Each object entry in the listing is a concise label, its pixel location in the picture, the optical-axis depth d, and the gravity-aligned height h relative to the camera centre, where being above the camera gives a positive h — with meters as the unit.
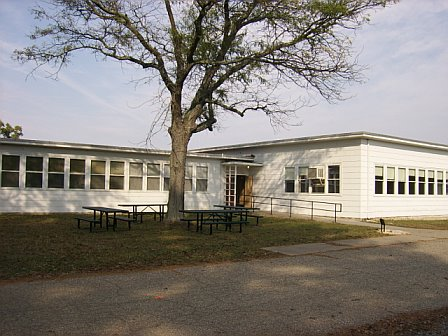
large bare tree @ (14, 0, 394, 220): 14.63 +4.85
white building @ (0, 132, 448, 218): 20.34 +0.46
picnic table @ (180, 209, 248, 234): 14.78 -1.15
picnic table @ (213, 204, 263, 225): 19.52 -0.94
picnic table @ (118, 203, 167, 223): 17.92 -1.18
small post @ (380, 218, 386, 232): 15.70 -1.41
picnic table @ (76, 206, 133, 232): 14.22 -0.84
